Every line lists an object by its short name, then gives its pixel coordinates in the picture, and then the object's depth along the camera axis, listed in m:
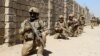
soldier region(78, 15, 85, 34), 5.68
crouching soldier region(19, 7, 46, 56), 2.46
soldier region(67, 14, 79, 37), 4.52
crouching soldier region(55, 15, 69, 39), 3.89
